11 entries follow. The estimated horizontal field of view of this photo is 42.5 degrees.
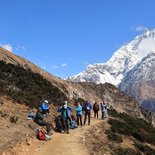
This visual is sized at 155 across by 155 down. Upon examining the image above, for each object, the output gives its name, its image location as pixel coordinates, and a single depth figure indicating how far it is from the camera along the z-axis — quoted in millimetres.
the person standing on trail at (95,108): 19564
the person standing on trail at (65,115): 13964
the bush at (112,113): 22026
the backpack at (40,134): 12525
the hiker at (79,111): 15694
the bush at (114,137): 15083
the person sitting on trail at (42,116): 13212
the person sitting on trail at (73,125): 15259
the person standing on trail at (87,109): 16673
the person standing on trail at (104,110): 19226
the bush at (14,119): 12992
